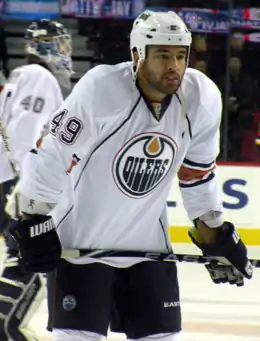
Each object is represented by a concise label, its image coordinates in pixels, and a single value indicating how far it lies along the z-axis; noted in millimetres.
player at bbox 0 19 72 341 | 14535
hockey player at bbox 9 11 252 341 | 13554
